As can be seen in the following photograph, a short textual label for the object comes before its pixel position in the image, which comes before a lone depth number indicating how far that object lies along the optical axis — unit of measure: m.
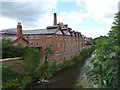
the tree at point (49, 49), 20.79
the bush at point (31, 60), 14.42
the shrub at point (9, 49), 12.71
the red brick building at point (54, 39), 22.14
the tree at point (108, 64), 4.31
